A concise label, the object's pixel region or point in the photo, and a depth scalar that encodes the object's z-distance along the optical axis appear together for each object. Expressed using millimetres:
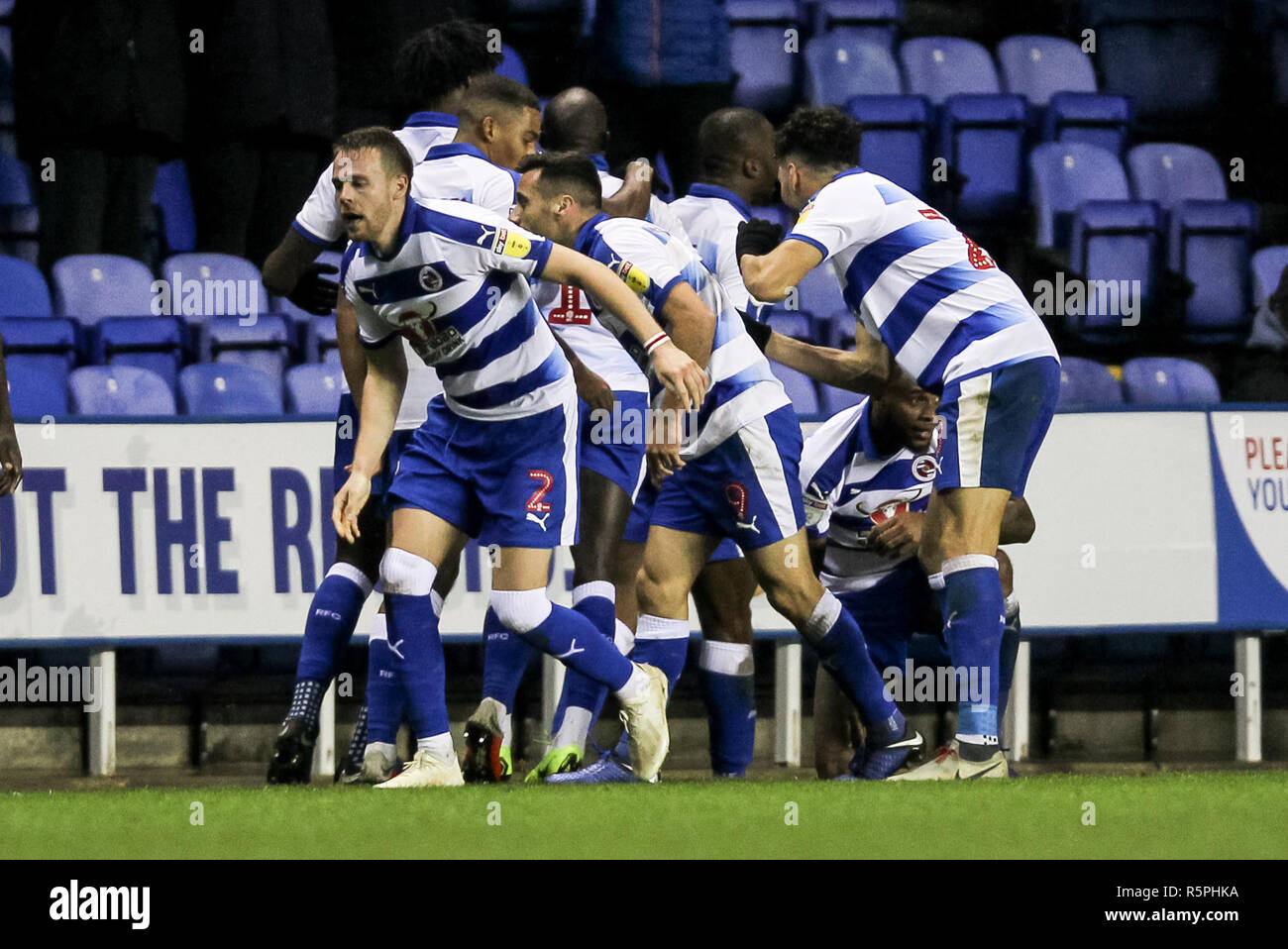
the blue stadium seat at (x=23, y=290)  17203
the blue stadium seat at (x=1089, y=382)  17187
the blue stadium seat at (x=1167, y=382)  17469
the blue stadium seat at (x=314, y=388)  15992
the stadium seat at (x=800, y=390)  16203
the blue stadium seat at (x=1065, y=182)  20109
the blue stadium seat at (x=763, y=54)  21141
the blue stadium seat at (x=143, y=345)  16578
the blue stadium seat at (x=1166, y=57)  22547
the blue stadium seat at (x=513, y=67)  19094
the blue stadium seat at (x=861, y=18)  22062
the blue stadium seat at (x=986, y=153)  20391
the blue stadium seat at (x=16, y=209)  19328
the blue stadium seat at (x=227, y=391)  15914
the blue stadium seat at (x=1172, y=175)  21016
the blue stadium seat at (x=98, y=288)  17578
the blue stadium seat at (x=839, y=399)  16406
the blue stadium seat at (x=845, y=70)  21016
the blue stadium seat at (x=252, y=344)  16906
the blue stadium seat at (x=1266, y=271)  19500
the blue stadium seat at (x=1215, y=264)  19531
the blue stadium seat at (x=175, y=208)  19531
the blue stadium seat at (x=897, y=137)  20141
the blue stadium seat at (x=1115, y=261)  19125
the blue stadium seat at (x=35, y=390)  15844
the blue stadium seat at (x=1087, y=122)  21187
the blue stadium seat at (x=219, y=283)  17516
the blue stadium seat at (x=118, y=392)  15750
